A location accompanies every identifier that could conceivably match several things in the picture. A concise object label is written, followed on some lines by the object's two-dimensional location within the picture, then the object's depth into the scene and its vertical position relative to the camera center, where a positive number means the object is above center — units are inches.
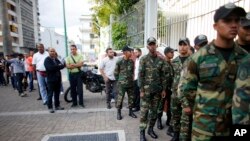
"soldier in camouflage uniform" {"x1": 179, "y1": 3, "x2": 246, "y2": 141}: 64.7 -6.1
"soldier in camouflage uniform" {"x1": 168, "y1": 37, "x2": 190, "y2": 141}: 123.4 -19.4
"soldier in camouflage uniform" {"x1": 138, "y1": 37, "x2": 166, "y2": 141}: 134.3 -17.7
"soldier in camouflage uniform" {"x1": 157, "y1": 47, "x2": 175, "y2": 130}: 139.5 -18.6
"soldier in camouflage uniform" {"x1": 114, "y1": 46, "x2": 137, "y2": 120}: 176.6 -16.9
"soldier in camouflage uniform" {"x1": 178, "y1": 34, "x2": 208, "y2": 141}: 103.7 -40.4
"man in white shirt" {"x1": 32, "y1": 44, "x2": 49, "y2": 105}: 222.2 -9.8
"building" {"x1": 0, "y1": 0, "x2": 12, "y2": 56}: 460.4 +81.6
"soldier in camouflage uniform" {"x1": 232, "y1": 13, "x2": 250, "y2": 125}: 51.9 -11.3
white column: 259.2 +61.9
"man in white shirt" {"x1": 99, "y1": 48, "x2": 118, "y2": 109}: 212.7 -11.8
